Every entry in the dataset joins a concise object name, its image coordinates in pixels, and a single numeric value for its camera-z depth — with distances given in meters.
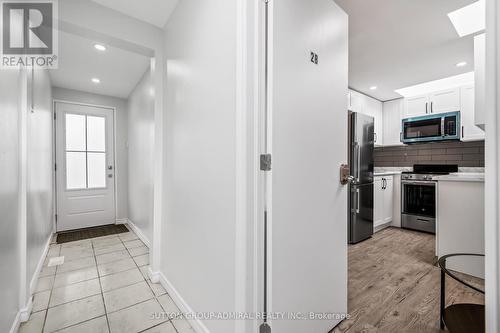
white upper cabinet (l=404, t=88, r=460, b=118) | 3.48
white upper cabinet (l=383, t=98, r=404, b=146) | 4.22
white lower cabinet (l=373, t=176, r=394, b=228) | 3.55
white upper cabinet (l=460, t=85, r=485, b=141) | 3.29
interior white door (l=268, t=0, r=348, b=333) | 1.14
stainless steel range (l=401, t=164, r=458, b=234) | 3.46
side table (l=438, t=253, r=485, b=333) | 1.09
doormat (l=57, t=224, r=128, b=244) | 3.41
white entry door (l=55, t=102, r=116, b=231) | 3.70
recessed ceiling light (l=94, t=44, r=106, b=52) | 2.45
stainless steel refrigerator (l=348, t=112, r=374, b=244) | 3.00
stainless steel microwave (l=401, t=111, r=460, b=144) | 3.40
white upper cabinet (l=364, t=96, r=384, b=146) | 4.11
